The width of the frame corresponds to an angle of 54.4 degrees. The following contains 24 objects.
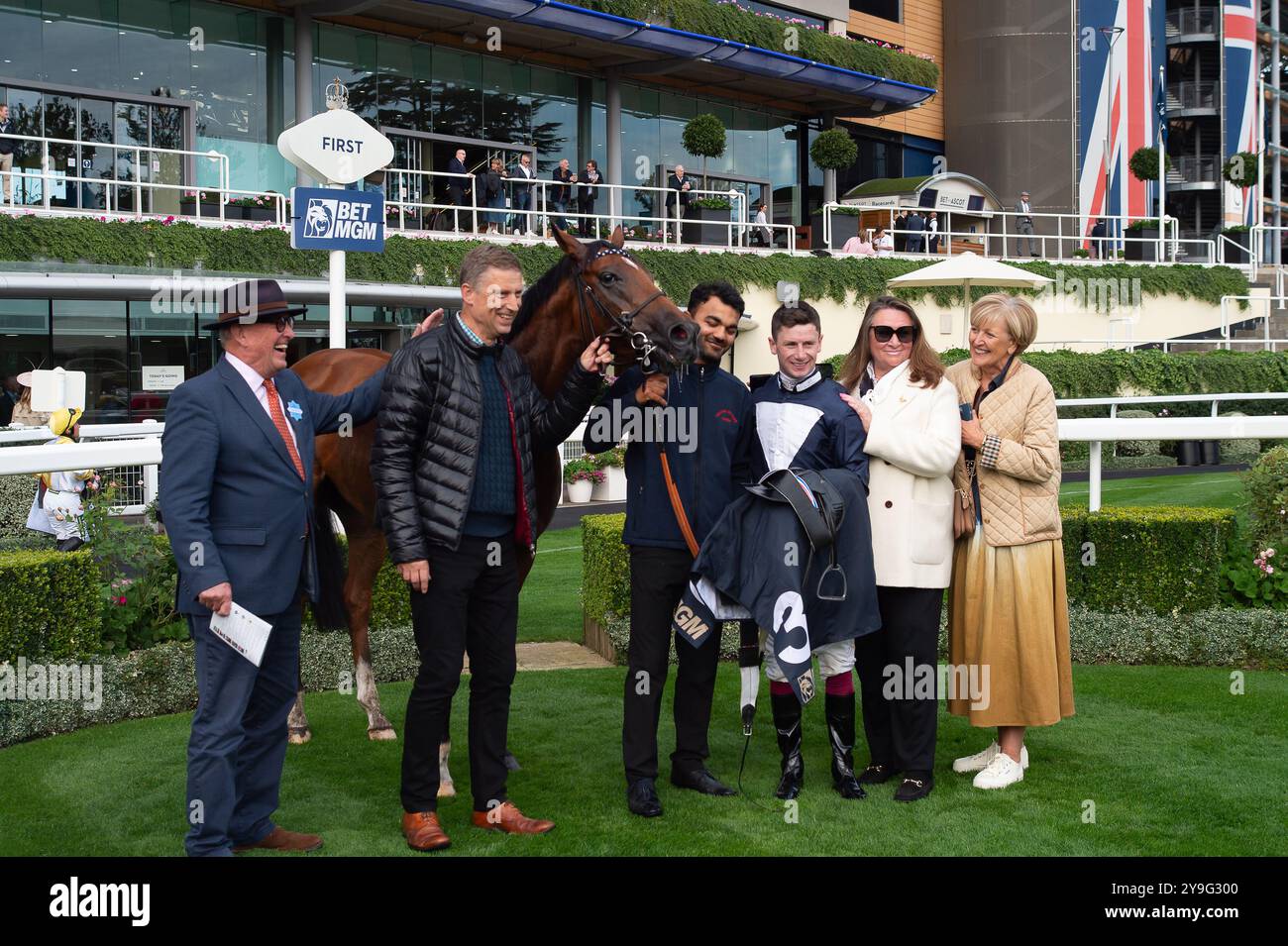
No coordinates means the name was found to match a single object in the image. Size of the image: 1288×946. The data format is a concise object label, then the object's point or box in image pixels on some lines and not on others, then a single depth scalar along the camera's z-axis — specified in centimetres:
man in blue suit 369
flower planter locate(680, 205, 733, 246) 2355
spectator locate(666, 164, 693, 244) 2278
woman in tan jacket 463
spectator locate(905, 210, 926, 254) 2683
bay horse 410
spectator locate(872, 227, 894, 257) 2573
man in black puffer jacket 398
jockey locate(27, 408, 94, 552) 842
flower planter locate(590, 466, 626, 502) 1461
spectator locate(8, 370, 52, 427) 1227
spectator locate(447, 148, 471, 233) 2030
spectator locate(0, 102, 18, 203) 1572
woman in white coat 450
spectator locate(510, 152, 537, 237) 2153
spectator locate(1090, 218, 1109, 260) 2971
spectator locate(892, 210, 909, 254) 2714
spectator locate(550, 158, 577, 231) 2269
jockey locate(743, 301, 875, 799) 445
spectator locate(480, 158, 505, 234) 2077
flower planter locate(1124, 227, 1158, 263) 3016
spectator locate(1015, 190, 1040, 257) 2911
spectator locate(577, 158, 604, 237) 2209
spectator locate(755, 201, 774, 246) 2413
